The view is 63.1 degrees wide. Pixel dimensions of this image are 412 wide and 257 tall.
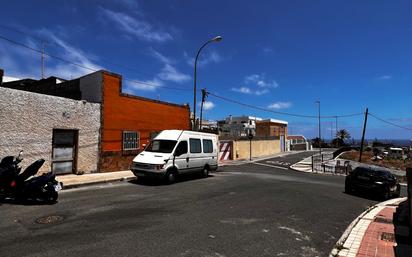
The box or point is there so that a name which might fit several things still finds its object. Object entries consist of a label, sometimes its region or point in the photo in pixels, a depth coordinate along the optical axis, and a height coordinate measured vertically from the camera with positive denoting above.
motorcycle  9.39 -1.13
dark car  15.19 -1.46
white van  14.54 -0.42
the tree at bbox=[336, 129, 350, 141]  107.88 +4.91
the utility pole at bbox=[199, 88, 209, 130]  33.92 +5.45
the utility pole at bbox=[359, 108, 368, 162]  46.44 +3.62
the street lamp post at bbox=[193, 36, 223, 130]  22.83 +4.26
